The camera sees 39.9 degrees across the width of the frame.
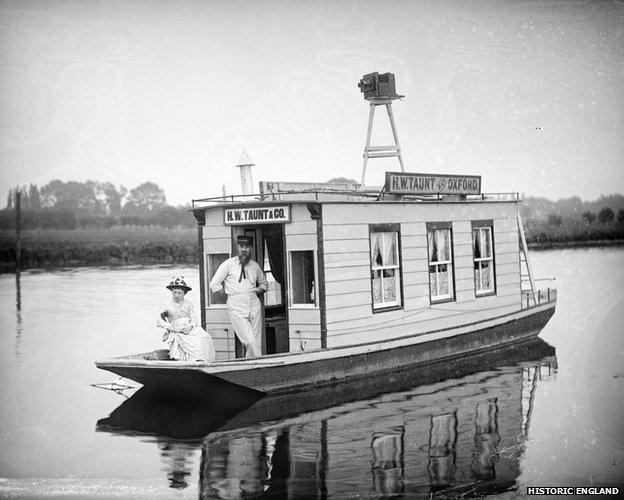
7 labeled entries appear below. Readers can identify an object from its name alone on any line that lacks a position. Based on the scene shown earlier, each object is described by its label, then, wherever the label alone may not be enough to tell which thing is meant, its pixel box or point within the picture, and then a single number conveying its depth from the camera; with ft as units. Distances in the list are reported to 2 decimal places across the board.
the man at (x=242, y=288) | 39.55
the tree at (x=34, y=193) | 162.81
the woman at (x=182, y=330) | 38.09
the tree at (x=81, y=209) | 173.77
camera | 51.65
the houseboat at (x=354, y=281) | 38.50
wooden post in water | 132.69
